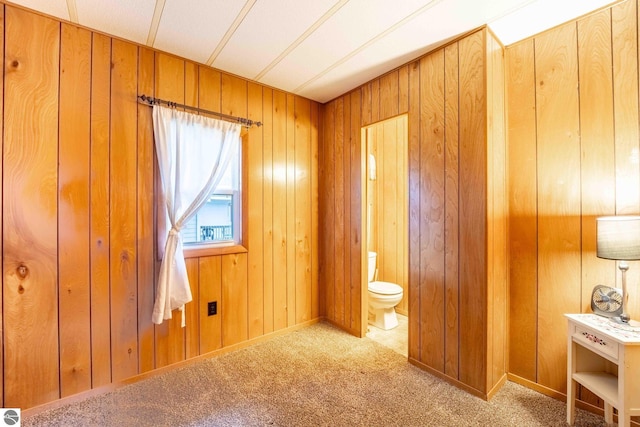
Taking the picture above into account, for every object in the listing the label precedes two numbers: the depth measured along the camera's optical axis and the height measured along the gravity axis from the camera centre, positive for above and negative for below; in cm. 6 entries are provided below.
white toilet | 283 -92
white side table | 134 -82
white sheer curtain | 202 +33
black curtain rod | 202 +84
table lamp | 136 -13
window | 235 -2
